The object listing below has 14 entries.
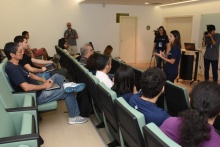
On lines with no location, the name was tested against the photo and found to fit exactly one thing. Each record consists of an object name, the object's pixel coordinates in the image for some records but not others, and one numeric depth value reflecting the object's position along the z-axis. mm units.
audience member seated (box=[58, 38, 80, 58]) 6940
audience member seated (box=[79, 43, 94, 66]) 4250
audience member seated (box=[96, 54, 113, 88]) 2699
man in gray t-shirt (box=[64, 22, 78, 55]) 7809
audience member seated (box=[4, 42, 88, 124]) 2539
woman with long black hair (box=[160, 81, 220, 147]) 1048
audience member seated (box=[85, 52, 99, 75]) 3316
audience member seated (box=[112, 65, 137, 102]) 2029
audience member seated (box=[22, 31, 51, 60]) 6203
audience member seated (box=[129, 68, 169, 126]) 1493
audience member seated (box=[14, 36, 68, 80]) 3414
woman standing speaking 3357
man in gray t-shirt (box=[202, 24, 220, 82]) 5191
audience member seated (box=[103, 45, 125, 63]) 4898
